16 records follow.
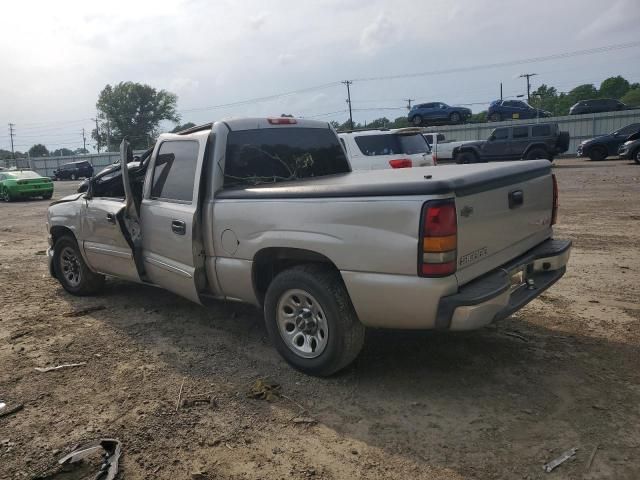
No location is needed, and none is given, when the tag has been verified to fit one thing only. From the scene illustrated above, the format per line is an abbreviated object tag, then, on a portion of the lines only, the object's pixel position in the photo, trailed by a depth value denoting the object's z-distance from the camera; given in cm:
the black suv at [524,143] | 2203
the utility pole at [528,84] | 7619
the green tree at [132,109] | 9250
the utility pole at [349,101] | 7396
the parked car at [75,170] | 4569
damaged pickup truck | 311
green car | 2198
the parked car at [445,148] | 2661
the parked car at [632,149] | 2038
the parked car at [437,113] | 3456
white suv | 1141
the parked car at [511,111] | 3453
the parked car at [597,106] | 3462
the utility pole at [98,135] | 10372
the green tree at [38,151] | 11438
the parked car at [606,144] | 2388
